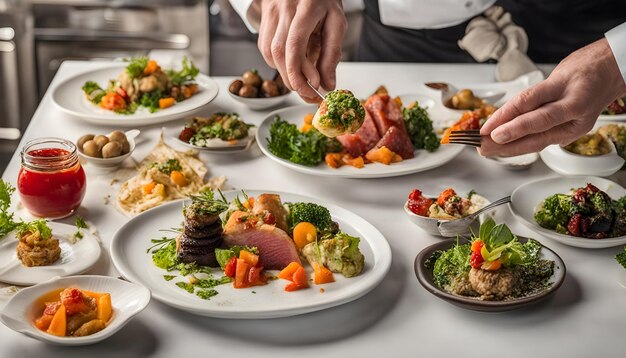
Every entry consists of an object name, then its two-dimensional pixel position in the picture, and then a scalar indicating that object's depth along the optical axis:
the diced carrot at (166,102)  2.91
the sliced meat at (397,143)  2.56
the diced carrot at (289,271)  1.93
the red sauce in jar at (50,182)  2.17
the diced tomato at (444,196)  2.22
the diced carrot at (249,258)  1.94
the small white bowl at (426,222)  2.16
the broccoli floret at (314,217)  2.09
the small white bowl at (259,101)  2.96
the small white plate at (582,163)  2.49
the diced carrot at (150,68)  3.02
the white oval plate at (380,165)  2.44
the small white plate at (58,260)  1.88
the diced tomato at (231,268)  1.93
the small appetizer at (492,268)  1.85
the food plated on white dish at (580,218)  2.11
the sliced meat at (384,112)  2.62
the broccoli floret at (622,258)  2.00
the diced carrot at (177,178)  2.40
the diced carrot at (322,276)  1.92
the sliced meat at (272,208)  2.10
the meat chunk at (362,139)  2.56
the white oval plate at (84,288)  1.64
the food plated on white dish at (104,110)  2.79
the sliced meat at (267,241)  1.98
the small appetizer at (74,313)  1.68
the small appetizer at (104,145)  2.48
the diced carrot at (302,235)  2.05
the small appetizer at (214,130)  2.66
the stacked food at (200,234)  1.95
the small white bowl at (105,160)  2.48
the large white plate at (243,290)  1.78
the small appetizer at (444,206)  2.19
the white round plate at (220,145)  2.61
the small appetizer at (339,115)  2.17
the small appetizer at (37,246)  1.92
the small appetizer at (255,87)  2.98
